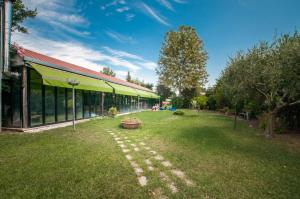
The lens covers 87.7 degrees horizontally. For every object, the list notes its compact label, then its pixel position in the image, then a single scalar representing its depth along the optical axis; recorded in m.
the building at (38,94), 8.14
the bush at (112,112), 15.61
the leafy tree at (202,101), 29.98
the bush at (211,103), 28.12
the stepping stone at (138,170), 3.87
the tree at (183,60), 31.33
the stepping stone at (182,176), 3.41
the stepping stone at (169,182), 3.17
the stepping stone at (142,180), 3.34
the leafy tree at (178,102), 34.97
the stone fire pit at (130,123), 9.72
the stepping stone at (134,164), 4.27
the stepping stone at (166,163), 4.37
